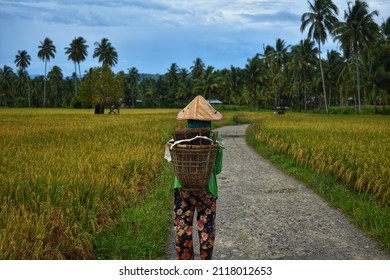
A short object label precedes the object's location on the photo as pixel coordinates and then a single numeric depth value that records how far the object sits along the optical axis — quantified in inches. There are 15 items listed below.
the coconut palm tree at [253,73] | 2610.5
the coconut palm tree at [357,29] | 1667.1
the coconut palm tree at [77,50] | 3041.3
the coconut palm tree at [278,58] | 2532.0
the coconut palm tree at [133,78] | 3516.2
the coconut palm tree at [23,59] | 2930.9
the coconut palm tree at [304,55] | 2324.1
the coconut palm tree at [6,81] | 2894.7
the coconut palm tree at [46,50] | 2982.3
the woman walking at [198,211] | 136.6
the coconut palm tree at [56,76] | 3125.7
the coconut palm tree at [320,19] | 1728.6
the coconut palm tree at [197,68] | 3171.8
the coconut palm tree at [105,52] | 3063.5
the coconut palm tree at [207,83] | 2488.7
